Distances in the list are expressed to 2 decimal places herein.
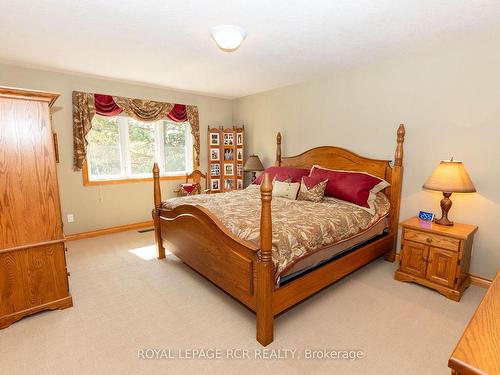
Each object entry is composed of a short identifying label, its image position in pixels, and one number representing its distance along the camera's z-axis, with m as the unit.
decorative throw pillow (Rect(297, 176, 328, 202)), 3.15
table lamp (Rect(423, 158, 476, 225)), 2.36
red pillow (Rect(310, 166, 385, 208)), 2.96
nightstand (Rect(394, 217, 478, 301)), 2.33
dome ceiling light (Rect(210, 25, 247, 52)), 2.16
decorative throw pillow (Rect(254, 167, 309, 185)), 3.69
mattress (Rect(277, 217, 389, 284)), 2.04
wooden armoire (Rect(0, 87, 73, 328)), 1.93
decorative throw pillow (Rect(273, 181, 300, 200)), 3.33
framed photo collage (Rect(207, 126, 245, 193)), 5.05
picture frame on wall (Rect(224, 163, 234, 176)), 5.14
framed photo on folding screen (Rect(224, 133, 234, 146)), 5.06
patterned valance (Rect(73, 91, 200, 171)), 3.75
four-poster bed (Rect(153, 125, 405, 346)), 1.78
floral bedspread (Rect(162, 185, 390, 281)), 1.96
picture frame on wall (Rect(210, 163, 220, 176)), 5.12
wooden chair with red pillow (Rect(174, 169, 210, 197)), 4.68
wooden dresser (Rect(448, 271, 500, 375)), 0.76
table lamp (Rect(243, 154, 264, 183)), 4.66
